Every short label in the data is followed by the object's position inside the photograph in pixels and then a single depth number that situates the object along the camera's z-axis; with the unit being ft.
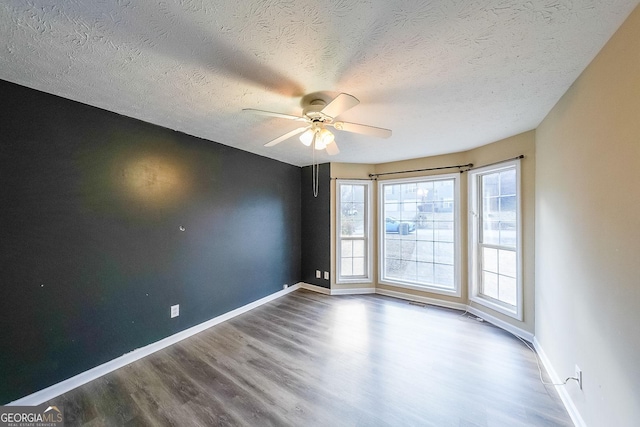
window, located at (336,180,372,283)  13.26
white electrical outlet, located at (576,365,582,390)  4.90
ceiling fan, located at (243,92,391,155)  5.63
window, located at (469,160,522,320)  8.75
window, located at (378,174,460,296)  11.27
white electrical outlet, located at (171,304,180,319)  8.14
